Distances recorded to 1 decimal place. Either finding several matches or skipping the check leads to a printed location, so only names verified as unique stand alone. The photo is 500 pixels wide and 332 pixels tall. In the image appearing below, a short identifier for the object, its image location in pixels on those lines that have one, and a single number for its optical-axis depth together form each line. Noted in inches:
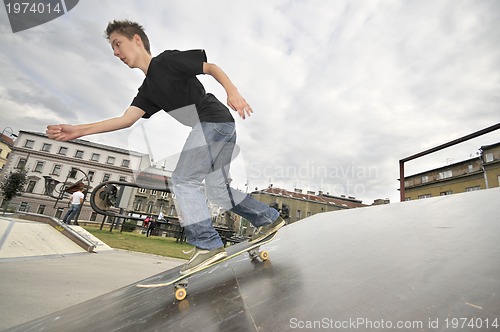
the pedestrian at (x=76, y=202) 338.7
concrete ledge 210.5
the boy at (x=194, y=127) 62.4
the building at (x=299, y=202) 1673.2
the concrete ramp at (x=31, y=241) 142.4
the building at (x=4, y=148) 1744.3
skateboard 50.9
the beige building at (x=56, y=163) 1409.0
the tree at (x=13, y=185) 801.8
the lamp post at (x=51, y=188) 392.2
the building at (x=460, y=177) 748.6
